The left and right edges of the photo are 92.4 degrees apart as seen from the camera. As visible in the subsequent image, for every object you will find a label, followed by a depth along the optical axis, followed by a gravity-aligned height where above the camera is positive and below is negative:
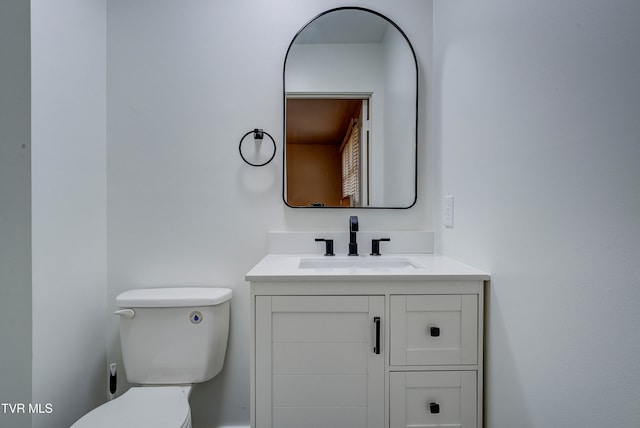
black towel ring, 1.46 +0.34
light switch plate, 1.32 +0.00
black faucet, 1.40 -0.12
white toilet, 1.30 -0.55
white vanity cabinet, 0.99 -0.46
